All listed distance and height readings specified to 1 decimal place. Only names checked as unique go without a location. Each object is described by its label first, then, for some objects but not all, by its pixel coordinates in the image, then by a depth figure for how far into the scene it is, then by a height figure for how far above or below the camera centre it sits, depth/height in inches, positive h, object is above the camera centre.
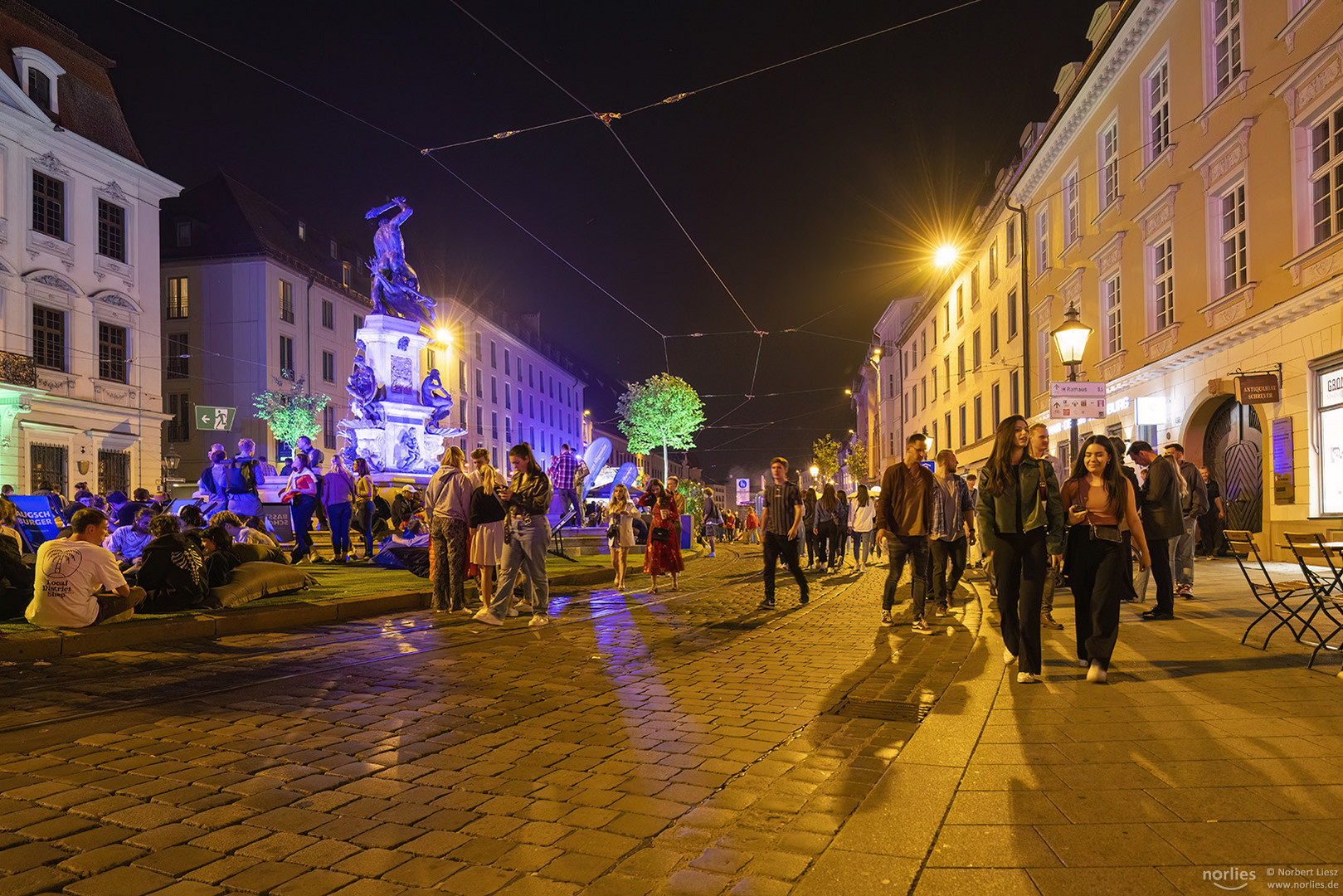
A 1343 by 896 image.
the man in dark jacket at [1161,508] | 358.9 -20.4
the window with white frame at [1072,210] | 976.3 +272.2
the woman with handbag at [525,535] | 366.3 -27.6
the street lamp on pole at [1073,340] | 514.0 +67.2
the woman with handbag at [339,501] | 610.5 -21.7
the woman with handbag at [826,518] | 706.8 -43.8
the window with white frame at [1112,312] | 872.9 +141.4
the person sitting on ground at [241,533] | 494.0 -34.2
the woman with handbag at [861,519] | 717.4 -46.9
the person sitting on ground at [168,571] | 355.9 -38.7
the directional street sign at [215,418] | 1142.8 +69.1
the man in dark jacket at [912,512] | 350.3 -19.8
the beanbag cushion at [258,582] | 383.6 -50.1
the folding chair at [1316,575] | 239.6 -32.5
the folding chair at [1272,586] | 262.2 -39.1
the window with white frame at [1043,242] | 1096.2 +264.7
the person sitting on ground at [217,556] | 386.0 -36.4
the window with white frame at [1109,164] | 865.5 +284.8
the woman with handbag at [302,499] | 606.9 -19.8
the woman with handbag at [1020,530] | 233.0 -18.7
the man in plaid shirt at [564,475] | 704.4 -7.1
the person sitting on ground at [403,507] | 703.7 -29.6
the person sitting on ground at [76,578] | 301.9 -35.1
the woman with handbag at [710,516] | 1242.6 -74.2
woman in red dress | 526.0 -41.3
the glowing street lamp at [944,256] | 953.5 +238.6
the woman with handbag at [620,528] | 548.7 -38.4
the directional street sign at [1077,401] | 508.4 +32.3
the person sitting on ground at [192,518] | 406.6 -20.9
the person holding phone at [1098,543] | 233.6 -22.5
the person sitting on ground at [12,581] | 342.0 -40.7
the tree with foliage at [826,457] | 2367.1 +14.2
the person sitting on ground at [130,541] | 495.8 -37.3
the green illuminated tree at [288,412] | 1540.4 +99.3
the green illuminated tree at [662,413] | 2600.9 +146.9
